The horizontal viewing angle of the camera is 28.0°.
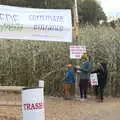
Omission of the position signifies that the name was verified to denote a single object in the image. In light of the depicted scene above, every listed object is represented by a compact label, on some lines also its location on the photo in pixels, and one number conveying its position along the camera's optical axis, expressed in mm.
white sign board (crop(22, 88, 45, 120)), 4597
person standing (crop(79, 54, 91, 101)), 8944
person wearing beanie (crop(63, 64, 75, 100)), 9101
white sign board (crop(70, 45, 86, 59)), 9443
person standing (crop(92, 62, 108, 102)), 9020
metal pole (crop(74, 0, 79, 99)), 9953
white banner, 9496
